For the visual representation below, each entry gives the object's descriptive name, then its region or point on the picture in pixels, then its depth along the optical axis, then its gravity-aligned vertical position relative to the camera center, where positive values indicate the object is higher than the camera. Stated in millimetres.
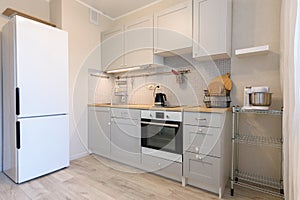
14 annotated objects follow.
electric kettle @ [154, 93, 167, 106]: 2623 -33
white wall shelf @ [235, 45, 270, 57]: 1831 +521
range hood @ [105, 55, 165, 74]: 2683 +537
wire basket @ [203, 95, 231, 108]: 2171 -50
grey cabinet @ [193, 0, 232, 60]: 2018 +848
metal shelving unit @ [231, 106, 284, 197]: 1840 -919
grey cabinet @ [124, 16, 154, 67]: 2648 +905
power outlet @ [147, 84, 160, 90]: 2938 +204
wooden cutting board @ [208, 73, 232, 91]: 2160 +218
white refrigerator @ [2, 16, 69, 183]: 2008 -18
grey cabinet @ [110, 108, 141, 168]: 2456 -578
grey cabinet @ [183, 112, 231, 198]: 1792 -569
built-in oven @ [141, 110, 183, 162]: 2059 -465
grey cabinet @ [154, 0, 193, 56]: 2271 +955
